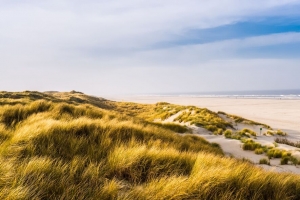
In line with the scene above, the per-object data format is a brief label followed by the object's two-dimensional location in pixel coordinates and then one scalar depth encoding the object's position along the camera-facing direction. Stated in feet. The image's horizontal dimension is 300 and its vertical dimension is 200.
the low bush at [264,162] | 30.22
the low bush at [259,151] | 35.58
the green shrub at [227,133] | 49.69
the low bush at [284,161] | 30.65
